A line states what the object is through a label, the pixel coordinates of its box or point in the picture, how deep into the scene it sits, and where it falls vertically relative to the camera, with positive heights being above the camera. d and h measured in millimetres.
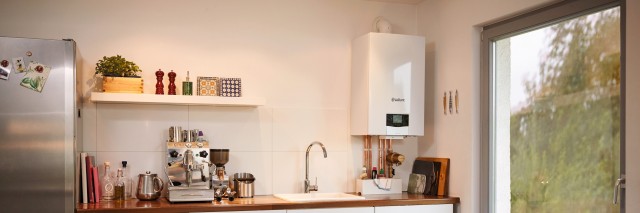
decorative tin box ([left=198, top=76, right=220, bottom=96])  4086 +98
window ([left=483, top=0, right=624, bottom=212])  3213 -57
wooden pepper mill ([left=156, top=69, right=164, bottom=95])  4027 +108
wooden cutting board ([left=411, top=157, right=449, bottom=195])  4332 -452
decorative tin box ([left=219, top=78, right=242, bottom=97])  4109 +93
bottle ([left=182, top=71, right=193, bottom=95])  4047 +85
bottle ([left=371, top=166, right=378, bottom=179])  4454 -460
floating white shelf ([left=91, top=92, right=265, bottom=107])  3805 +18
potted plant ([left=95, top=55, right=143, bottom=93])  3850 +150
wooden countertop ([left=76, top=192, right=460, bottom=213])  3551 -568
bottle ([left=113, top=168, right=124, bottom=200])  3941 -501
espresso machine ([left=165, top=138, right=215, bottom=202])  3787 -399
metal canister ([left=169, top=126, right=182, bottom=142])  4043 -188
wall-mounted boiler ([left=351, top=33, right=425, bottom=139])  4309 +111
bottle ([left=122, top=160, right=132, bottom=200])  4027 -474
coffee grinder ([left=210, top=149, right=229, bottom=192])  4039 -392
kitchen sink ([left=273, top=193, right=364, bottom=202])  4004 -579
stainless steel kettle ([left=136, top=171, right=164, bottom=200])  3896 -485
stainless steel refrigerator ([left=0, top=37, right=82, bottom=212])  3291 -113
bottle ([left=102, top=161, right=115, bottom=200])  3932 -474
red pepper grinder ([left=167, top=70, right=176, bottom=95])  4055 +112
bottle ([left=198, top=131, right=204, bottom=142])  4090 -203
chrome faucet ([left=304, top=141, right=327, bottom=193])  4348 -516
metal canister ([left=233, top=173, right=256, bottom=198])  4133 -507
